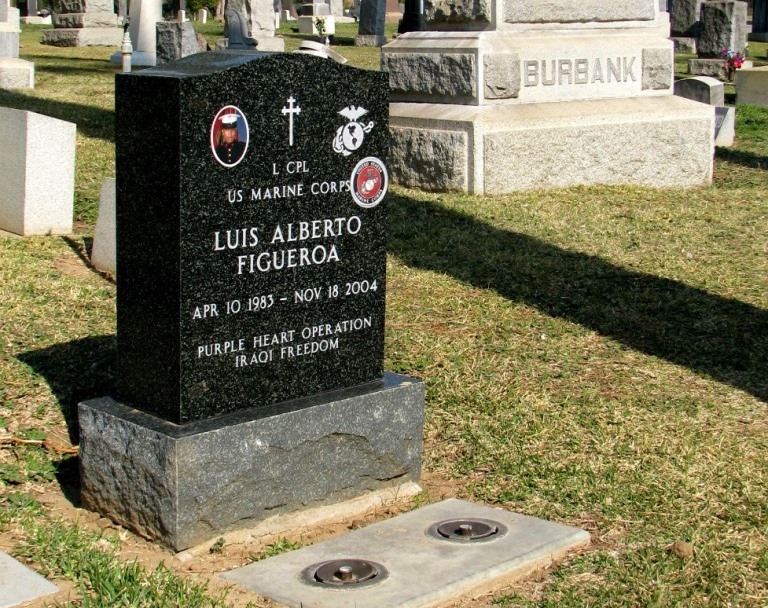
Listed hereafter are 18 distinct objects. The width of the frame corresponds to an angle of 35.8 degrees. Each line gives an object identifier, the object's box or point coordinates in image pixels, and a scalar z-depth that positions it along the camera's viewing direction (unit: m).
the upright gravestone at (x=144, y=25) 18.28
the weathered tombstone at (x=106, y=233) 6.57
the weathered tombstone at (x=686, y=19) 26.94
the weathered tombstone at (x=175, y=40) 16.59
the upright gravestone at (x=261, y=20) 21.05
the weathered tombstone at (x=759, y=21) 33.75
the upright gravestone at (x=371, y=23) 26.61
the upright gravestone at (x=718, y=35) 20.77
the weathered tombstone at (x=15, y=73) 14.12
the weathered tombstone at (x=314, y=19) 27.24
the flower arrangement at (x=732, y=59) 19.83
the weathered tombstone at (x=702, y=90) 14.37
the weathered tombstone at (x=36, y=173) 7.14
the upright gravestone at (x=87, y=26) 22.70
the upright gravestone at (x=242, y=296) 3.59
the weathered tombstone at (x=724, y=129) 12.36
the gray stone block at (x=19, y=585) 3.27
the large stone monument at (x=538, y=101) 8.82
